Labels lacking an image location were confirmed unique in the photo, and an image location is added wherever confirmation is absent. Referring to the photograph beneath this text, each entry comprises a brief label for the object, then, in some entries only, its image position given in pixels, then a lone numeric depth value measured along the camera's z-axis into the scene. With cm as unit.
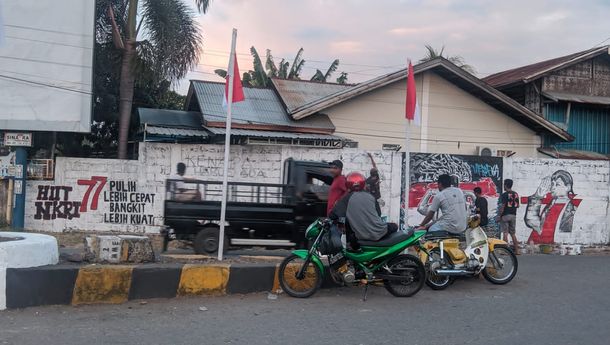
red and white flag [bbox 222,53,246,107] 822
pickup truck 998
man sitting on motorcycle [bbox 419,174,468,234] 840
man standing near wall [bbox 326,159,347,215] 903
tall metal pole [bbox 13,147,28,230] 1417
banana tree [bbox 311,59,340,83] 2981
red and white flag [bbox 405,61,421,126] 998
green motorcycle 733
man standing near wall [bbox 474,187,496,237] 1215
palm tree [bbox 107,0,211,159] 1842
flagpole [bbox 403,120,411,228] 959
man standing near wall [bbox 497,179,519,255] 1298
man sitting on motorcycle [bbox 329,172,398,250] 734
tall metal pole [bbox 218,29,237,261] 808
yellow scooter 816
